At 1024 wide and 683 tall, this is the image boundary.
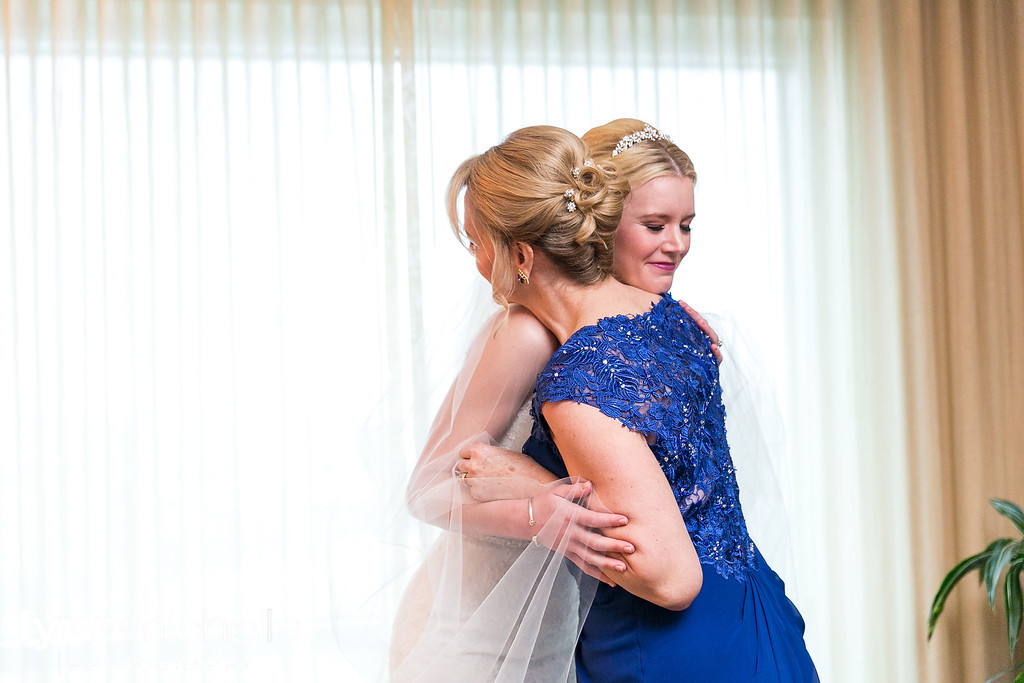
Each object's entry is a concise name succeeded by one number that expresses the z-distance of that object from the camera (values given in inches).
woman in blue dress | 49.5
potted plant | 111.5
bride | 54.9
